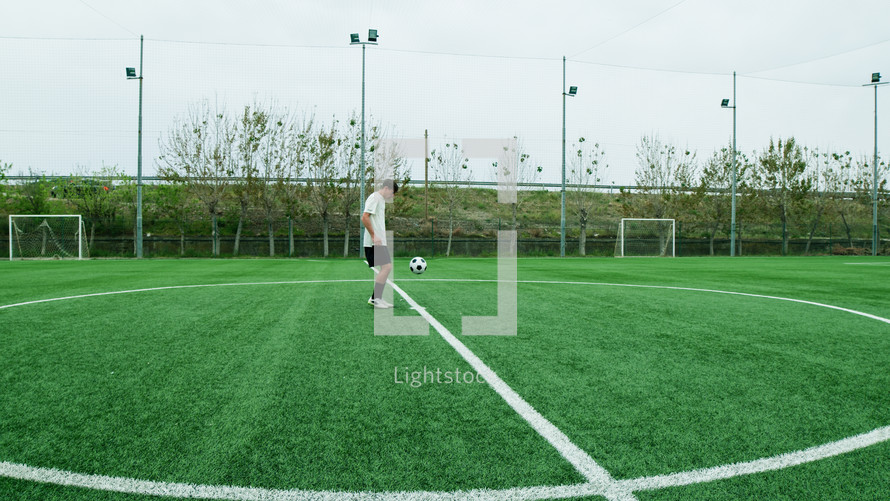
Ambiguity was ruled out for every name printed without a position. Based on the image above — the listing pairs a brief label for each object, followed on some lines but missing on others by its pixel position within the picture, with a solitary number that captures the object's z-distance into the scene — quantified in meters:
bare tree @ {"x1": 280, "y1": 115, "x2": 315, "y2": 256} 28.75
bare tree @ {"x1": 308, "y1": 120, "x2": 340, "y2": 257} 28.36
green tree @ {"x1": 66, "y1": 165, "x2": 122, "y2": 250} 27.96
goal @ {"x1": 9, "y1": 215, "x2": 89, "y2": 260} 22.98
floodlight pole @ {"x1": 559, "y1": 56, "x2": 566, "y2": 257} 27.01
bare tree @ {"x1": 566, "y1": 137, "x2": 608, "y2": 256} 33.69
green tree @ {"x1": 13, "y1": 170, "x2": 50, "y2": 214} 29.27
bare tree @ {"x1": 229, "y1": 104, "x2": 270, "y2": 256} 28.36
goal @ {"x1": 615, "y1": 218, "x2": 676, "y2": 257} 30.47
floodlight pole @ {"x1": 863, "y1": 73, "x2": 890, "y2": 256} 30.22
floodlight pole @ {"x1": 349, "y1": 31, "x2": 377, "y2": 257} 24.39
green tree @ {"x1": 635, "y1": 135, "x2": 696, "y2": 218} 34.59
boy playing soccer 6.06
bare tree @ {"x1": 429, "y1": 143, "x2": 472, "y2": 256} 32.50
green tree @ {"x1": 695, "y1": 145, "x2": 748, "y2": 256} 34.84
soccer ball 8.99
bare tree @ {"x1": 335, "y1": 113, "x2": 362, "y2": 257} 28.97
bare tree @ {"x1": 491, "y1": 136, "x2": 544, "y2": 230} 31.47
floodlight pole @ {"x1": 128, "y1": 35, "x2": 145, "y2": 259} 23.28
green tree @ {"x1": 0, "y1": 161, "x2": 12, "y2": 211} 28.88
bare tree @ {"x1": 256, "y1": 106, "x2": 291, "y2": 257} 28.53
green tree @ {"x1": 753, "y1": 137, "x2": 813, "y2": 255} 34.78
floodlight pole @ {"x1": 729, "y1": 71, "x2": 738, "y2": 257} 29.52
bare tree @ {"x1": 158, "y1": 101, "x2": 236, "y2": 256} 28.14
